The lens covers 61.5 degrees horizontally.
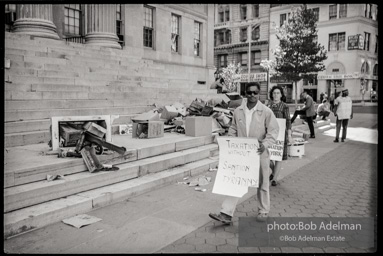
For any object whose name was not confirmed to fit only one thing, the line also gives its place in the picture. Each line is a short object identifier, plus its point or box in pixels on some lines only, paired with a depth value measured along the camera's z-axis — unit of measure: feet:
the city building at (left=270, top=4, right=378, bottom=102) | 139.13
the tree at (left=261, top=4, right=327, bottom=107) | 105.40
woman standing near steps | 22.18
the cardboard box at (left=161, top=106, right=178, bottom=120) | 33.27
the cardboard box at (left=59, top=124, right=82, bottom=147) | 20.29
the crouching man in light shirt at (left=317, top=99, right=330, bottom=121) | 61.31
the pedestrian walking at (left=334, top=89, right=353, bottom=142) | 39.68
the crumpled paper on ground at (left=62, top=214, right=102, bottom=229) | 14.66
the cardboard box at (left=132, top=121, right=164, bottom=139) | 27.07
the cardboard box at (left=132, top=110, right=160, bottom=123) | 27.45
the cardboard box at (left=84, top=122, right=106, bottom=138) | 19.31
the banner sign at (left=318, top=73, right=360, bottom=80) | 139.19
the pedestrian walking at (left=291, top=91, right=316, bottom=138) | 43.73
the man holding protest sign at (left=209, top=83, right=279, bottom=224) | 14.89
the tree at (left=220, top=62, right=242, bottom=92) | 156.24
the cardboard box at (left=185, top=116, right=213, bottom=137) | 28.94
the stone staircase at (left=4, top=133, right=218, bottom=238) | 14.64
